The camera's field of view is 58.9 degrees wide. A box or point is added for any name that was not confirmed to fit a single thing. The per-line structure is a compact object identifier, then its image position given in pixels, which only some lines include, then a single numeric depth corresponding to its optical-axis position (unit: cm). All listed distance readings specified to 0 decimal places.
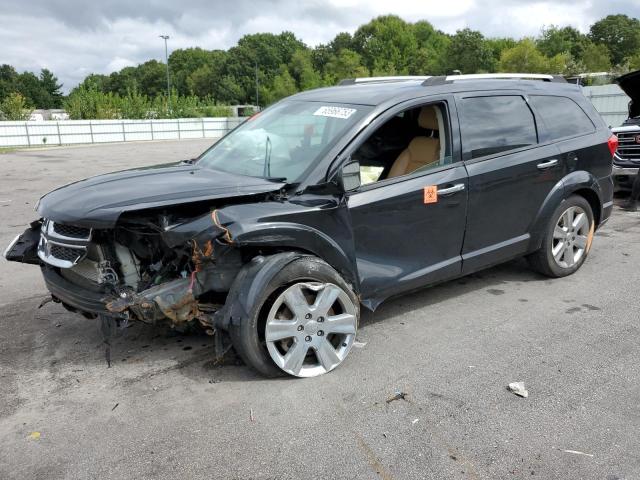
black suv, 331
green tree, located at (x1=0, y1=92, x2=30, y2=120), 3603
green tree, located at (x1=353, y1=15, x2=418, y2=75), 8856
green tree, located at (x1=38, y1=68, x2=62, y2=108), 9638
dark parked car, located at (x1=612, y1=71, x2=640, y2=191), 883
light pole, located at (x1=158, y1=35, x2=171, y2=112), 4678
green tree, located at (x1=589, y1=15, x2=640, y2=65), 7744
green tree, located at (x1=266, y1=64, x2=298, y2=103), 8064
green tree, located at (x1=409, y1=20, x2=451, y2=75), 7379
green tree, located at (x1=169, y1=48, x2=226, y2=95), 10780
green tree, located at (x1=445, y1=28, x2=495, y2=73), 6569
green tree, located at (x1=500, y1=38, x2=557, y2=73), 4809
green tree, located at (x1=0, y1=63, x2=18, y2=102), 8819
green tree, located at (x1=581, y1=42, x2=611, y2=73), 4863
